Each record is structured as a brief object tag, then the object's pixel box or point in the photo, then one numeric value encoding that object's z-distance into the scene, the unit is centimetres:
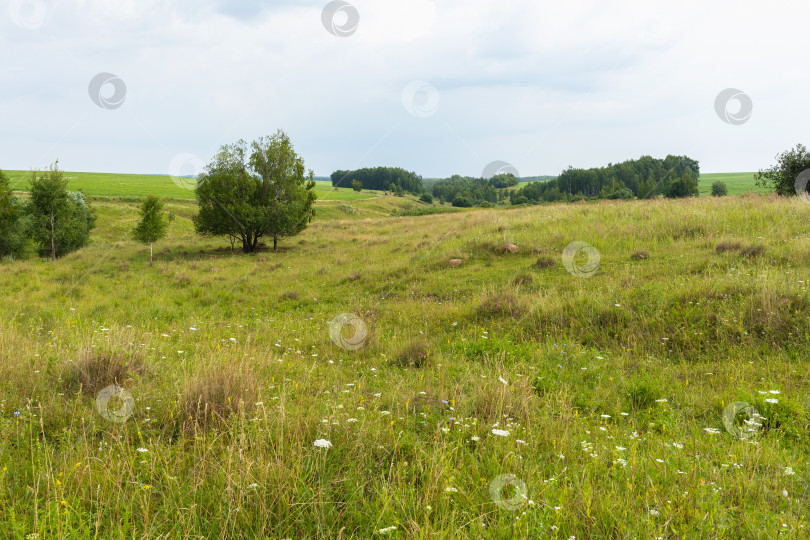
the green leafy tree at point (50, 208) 3353
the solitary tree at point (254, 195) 3244
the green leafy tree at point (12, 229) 3503
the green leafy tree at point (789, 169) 2973
